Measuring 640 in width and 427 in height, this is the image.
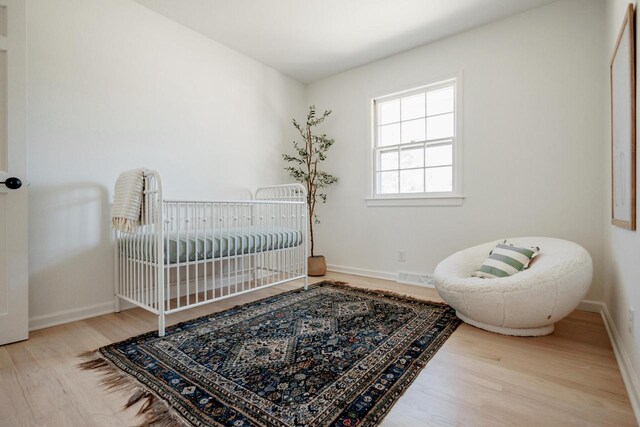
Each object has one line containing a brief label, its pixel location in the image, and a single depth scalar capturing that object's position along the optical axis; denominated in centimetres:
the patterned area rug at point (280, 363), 115
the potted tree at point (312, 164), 366
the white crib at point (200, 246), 193
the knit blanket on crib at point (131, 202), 197
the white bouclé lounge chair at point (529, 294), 169
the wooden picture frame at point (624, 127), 134
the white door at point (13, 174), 172
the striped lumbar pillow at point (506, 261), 201
